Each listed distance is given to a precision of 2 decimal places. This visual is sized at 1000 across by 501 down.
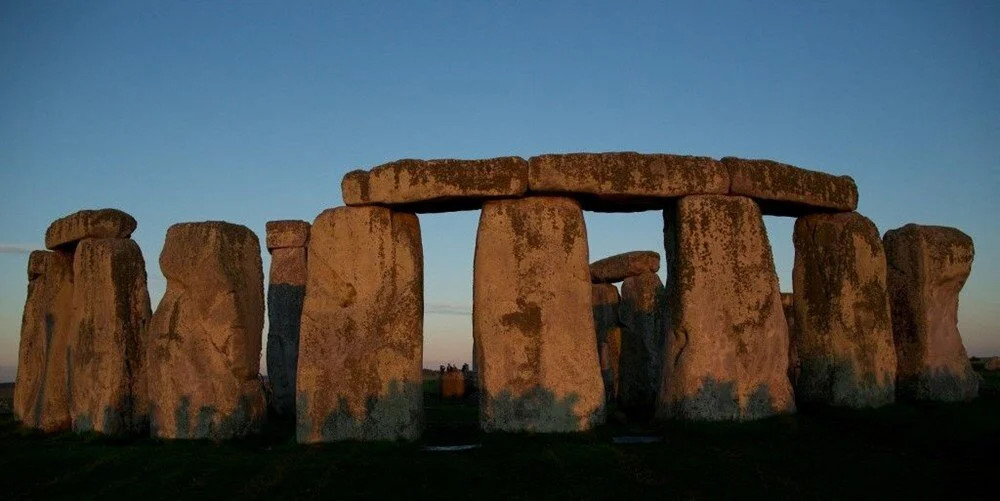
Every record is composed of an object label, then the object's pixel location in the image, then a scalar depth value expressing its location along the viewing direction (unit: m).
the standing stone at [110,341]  15.33
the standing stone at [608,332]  19.62
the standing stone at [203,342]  13.84
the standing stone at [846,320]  15.25
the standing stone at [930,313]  16.06
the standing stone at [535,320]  13.36
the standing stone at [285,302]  20.39
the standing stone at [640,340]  19.02
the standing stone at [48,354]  17.73
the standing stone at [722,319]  13.70
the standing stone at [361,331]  13.37
